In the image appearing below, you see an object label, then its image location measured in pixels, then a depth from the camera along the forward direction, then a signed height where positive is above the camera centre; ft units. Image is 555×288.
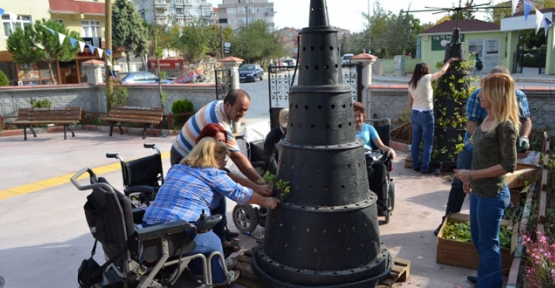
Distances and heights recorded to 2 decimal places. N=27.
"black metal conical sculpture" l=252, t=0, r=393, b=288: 10.52 -2.81
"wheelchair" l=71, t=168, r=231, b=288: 9.62 -3.94
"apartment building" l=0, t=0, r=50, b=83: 96.31 +12.04
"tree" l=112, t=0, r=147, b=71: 130.21 +10.93
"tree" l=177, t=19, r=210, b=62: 151.64 +7.99
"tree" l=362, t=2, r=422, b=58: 121.70 +7.61
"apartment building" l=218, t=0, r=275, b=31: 360.28 +41.43
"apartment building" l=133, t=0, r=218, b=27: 287.48 +40.52
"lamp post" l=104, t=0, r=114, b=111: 42.20 +0.94
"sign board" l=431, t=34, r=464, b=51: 92.29 +3.56
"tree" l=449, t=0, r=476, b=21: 102.51 +9.74
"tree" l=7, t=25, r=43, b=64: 77.30 +3.92
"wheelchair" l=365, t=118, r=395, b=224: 15.85 -4.14
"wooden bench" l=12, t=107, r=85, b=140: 39.73 -4.19
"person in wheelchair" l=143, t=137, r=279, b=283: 10.78 -3.09
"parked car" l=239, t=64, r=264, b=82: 108.27 -2.27
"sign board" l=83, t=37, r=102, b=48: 108.17 +6.62
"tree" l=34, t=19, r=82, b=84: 77.15 +3.66
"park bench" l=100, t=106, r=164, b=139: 37.66 -4.18
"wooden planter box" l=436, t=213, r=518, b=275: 13.14 -5.63
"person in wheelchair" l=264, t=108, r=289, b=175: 16.34 -2.87
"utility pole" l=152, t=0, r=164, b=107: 40.68 +4.10
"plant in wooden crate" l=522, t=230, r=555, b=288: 9.27 -4.37
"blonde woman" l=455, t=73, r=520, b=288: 10.11 -2.44
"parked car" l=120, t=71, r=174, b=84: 78.28 -2.07
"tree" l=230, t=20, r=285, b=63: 170.40 +7.33
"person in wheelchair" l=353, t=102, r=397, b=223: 15.92 -3.52
